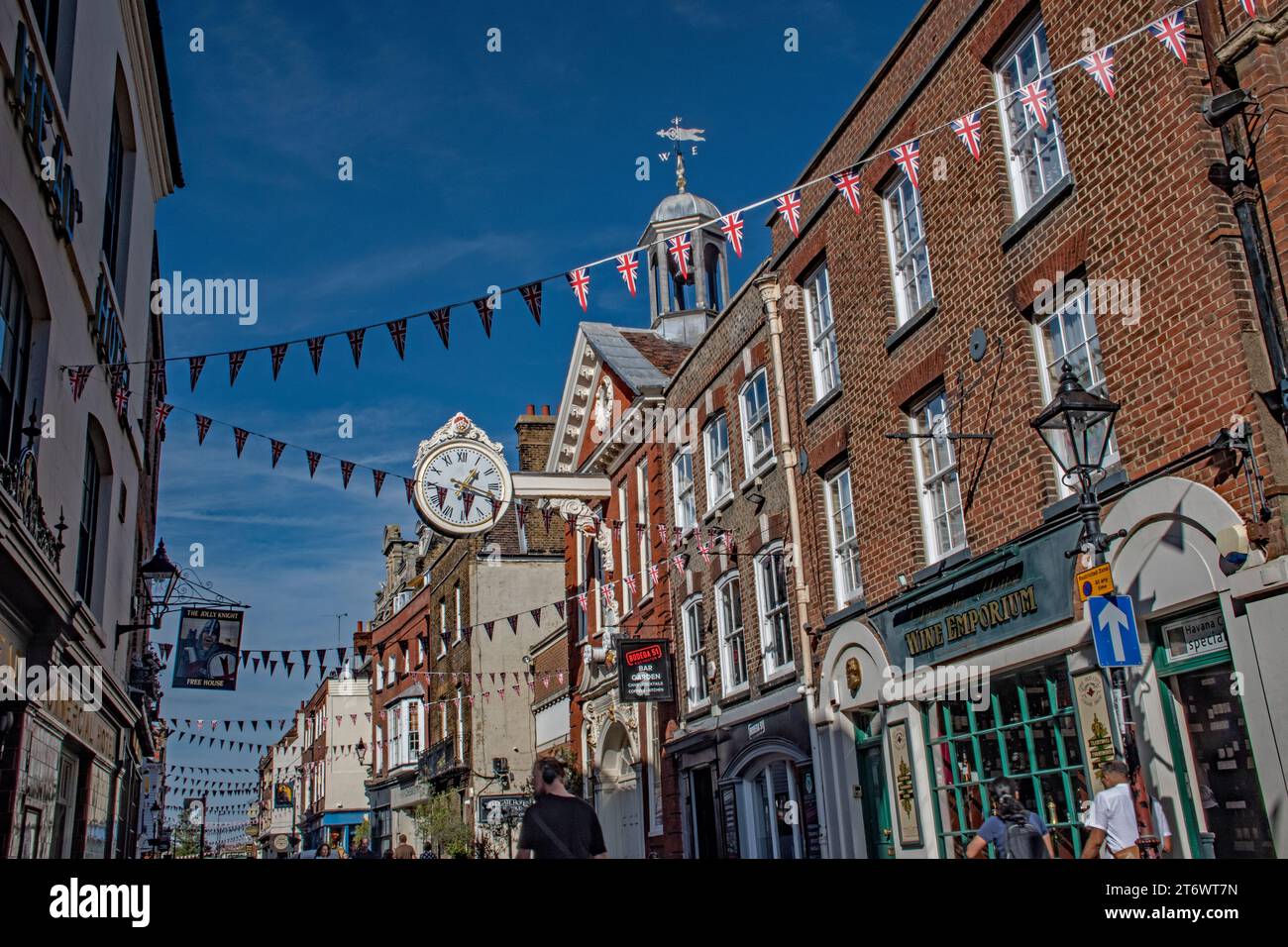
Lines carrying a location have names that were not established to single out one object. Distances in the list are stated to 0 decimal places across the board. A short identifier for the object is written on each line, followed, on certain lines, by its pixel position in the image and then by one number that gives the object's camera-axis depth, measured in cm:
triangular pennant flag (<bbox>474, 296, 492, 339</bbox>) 1205
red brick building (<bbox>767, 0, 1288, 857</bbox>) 855
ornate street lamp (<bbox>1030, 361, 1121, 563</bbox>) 858
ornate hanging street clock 1909
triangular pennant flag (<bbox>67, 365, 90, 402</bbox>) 1153
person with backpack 959
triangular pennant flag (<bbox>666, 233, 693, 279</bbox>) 1191
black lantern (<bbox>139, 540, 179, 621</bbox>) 1823
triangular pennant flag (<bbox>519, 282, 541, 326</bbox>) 1171
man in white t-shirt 825
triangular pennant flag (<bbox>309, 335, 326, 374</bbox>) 1213
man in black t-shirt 641
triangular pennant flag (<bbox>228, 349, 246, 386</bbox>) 1216
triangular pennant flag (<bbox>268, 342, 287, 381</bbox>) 1206
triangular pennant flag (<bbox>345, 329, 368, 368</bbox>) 1224
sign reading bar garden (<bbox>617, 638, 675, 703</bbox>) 2077
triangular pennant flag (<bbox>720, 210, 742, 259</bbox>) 1150
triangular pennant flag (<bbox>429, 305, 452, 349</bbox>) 1205
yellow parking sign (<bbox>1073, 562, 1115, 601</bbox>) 820
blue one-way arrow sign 796
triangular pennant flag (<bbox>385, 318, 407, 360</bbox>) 1220
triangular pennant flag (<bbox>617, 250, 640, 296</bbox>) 1218
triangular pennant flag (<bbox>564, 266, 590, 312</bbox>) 1191
